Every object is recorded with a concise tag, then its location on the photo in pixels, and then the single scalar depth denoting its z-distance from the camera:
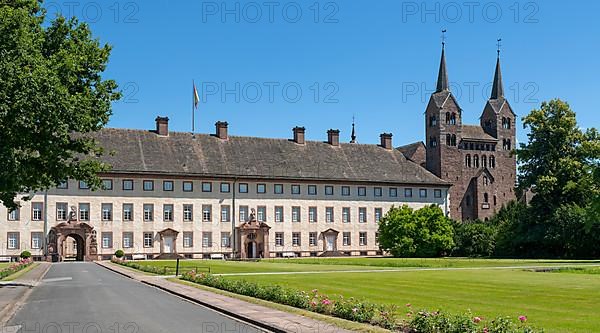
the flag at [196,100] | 88.56
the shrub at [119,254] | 74.00
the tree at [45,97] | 24.28
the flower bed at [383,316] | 12.95
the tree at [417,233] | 74.50
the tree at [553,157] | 68.56
